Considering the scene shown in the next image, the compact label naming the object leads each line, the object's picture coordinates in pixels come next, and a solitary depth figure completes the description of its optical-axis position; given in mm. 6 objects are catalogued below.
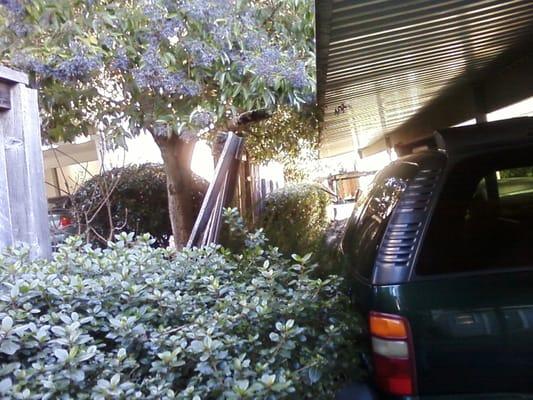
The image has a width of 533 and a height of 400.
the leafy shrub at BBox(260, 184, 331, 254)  4091
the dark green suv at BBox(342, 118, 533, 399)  2314
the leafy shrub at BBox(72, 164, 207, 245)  8305
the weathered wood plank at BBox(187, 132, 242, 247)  5227
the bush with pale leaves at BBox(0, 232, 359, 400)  2184
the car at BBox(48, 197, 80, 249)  7590
